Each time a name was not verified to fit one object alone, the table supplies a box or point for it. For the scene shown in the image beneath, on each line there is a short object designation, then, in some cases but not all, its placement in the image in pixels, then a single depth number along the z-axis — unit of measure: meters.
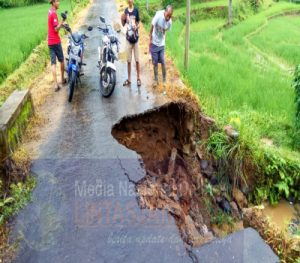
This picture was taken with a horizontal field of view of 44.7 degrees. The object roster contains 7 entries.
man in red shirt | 6.76
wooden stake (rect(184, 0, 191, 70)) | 7.70
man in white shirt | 6.70
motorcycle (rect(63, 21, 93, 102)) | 6.86
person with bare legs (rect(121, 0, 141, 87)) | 6.77
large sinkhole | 5.05
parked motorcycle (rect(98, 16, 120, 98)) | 6.83
